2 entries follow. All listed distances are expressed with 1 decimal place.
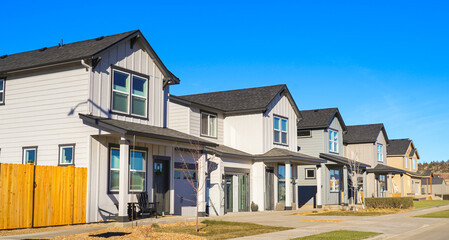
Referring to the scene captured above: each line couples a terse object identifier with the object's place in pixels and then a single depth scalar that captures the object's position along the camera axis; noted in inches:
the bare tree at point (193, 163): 872.3
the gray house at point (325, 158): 1502.2
